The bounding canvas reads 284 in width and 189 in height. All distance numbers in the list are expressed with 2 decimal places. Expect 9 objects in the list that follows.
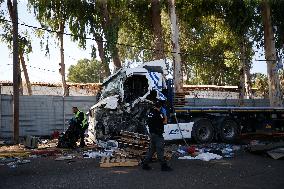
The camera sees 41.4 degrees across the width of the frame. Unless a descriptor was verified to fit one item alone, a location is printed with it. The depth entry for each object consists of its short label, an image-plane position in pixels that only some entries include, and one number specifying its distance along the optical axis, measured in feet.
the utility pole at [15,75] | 53.72
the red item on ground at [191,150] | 39.38
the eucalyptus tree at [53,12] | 67.62
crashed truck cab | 43.34
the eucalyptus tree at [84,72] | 257.75
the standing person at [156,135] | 30.35
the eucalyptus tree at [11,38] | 59.57
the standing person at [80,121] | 46.91
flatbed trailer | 47.80
